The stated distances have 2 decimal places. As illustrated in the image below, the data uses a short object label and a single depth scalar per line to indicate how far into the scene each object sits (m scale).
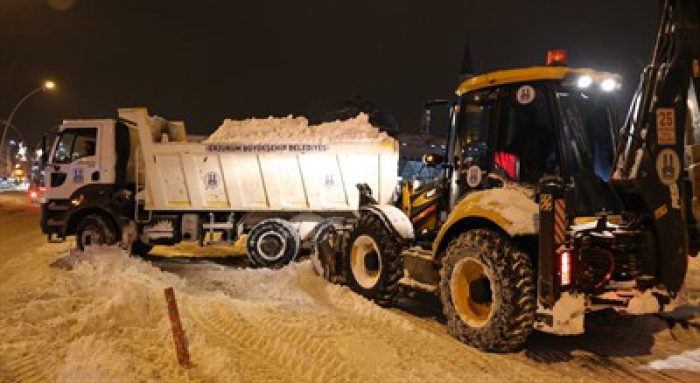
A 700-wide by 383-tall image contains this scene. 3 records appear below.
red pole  5.24
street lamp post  32.32
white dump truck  12.34
